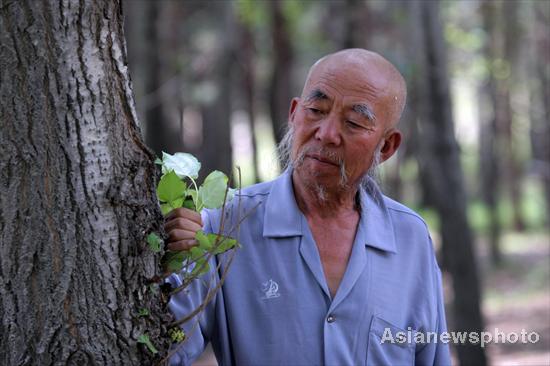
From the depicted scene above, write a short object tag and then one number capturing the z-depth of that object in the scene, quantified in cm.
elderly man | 276
